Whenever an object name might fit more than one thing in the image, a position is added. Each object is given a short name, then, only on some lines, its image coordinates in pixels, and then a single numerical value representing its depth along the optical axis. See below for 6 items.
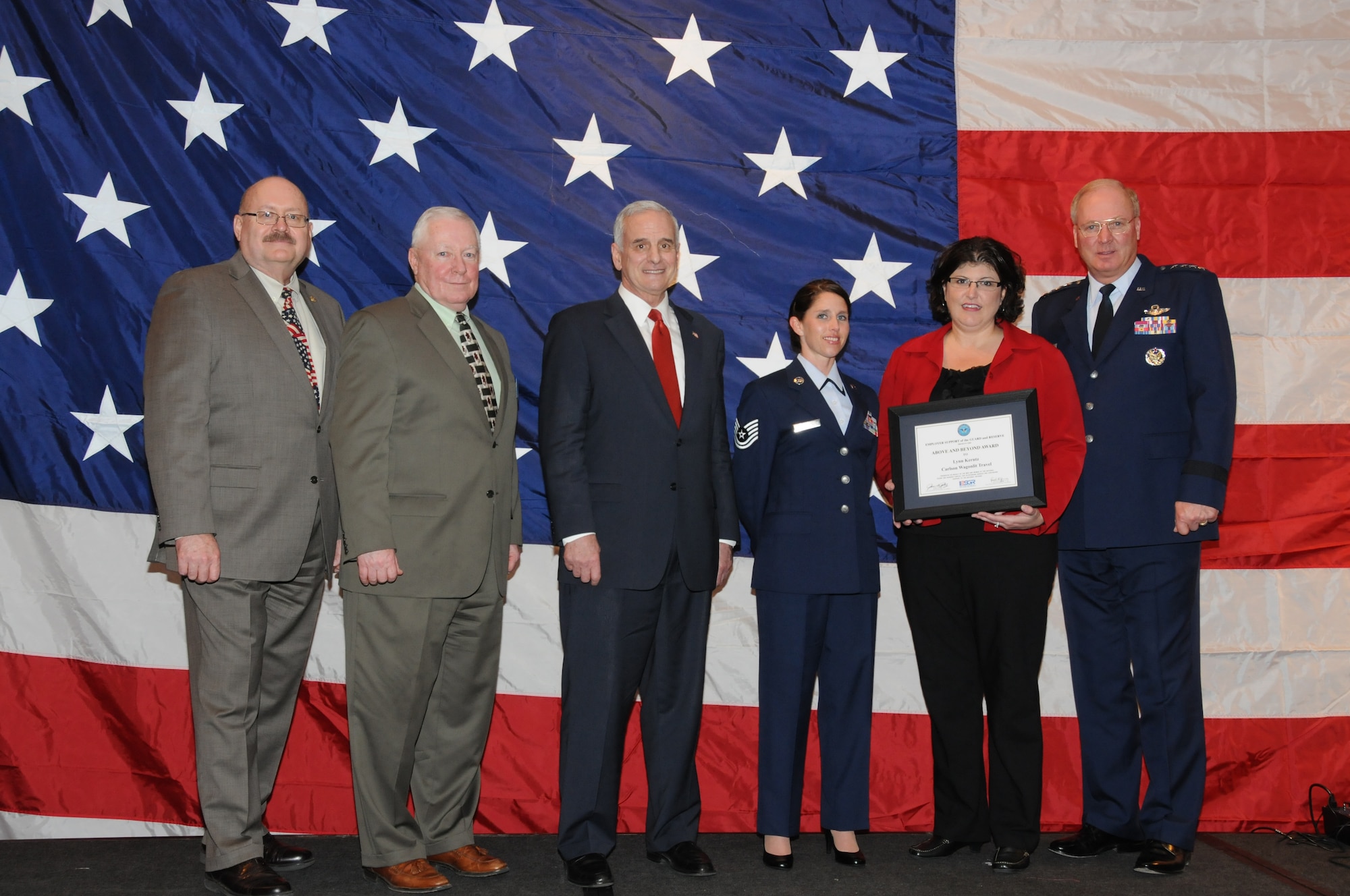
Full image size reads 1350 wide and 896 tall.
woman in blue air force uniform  3.07
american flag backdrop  3.45
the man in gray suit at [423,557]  2.82
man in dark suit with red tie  2.91
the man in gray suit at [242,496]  2.76
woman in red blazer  3.03
